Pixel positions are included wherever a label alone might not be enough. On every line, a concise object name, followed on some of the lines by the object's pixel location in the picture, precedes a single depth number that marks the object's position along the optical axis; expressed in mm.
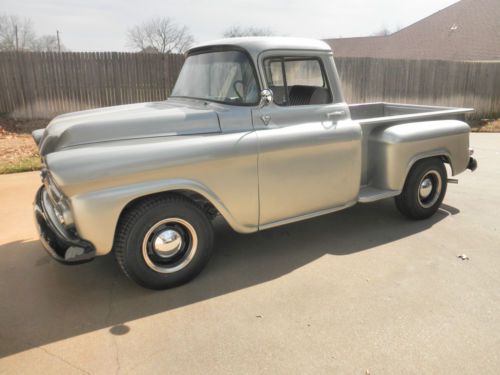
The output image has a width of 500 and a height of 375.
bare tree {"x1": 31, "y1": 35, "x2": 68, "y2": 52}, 42059
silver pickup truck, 2953
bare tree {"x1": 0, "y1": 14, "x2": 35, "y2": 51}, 38156
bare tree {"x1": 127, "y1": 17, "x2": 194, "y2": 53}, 37562
